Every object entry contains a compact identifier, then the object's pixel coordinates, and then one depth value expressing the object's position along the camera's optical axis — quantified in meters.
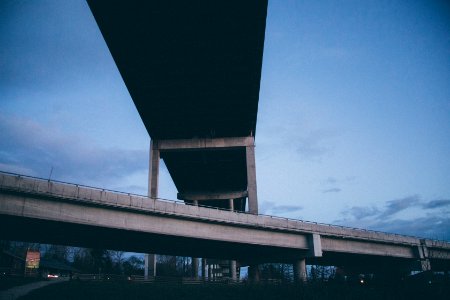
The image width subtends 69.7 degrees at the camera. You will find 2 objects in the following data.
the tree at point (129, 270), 64.75
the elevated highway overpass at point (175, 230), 24.03
